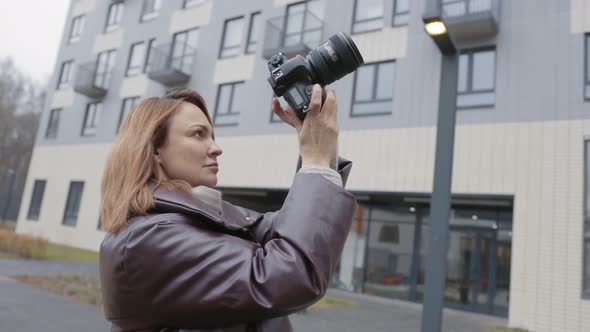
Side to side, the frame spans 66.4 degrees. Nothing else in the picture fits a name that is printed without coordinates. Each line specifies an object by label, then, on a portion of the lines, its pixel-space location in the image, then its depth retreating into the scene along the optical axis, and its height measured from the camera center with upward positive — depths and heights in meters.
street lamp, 5.31 +1.04
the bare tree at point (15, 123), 40.12 +7.57
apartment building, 11.02 +3.63
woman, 0.97 -0.03
